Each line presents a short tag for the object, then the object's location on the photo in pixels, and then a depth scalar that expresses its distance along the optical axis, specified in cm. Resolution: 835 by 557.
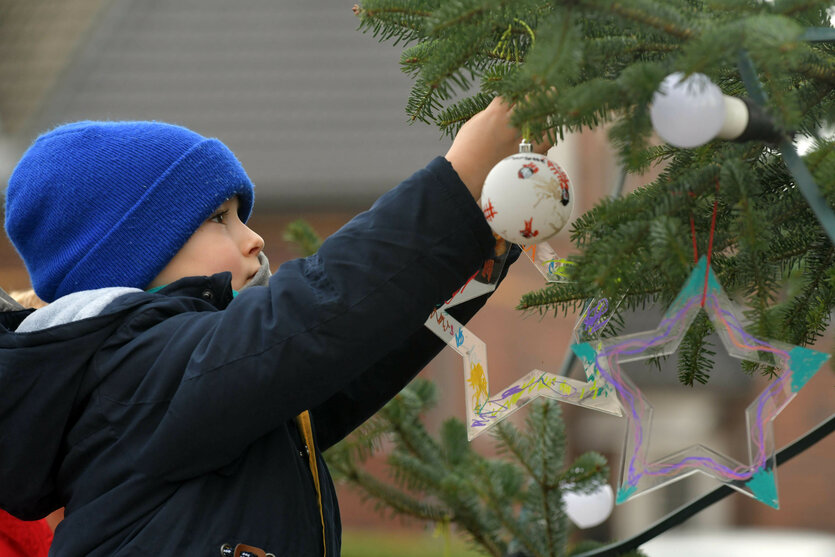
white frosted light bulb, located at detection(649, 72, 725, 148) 338
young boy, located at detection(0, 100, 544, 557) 360
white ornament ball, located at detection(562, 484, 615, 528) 418
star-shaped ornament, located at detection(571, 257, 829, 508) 347
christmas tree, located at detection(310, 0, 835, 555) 338
